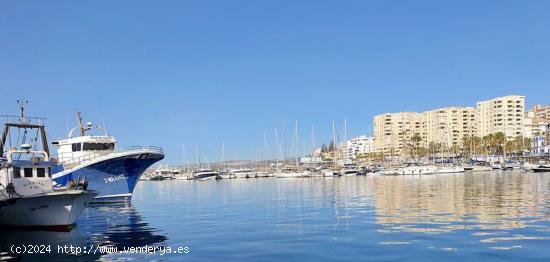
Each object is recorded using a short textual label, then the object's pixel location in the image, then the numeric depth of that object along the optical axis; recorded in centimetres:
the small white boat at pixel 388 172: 13162
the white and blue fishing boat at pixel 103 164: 4659
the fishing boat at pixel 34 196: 2747
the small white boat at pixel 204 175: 15862
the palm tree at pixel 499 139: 18738
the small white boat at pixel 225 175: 16155
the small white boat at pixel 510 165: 14921
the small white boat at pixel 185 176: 17018
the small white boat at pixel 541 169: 11869
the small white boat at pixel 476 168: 14284
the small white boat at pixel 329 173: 14295
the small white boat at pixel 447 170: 13062
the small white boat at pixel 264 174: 16368
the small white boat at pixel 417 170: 12838
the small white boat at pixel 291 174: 14073
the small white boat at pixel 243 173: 16411
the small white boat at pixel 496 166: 15050
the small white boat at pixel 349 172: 14627
